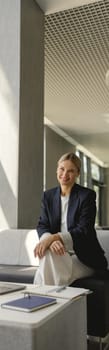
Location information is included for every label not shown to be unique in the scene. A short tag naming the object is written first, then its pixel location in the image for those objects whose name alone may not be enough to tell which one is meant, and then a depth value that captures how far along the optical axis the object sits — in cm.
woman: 203
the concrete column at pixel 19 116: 337
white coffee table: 109
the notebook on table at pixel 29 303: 124
